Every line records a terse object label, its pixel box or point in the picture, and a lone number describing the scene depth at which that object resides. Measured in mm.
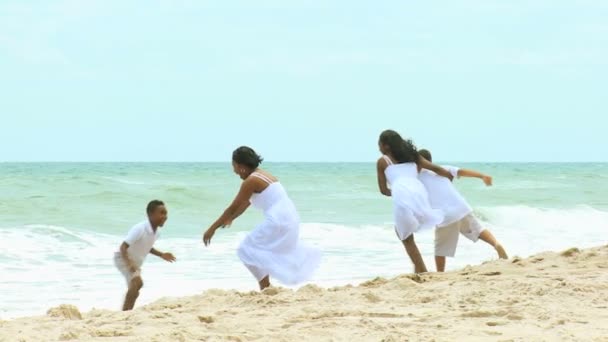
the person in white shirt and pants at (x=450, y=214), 15797
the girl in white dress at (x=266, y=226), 13469
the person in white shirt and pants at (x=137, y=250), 13992
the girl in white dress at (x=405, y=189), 14969
